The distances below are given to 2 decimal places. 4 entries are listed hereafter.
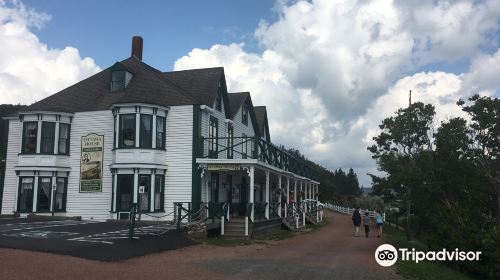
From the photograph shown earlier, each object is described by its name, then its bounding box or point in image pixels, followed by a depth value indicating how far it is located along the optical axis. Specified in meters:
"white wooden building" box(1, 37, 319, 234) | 23.92
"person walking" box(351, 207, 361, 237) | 27.69
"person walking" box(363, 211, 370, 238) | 26.45
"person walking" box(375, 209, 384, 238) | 26.56
